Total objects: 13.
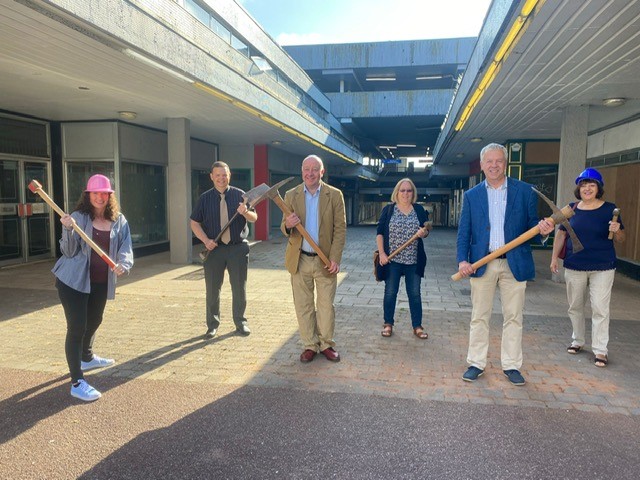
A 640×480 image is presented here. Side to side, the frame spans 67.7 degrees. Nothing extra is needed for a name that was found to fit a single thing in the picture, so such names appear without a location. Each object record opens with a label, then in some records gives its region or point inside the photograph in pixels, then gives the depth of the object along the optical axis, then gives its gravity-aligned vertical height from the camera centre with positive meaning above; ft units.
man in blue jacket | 12.74 -1.36
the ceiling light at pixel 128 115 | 33.63 +5.96
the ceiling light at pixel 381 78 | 104.96 +27.14
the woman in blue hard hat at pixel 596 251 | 14.64 -1.47
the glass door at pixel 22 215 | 33.53 -1.31
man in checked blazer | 14.46 -1.58
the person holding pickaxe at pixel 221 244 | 17.28 -1.64
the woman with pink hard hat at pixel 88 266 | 12.01 -1.76
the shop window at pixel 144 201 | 38.58 -0.22
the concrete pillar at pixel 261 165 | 52.95 +3.84
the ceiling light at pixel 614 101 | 25.91 +5.59
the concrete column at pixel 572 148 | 28.07 +3.22
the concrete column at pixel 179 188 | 35.32 +0.79
